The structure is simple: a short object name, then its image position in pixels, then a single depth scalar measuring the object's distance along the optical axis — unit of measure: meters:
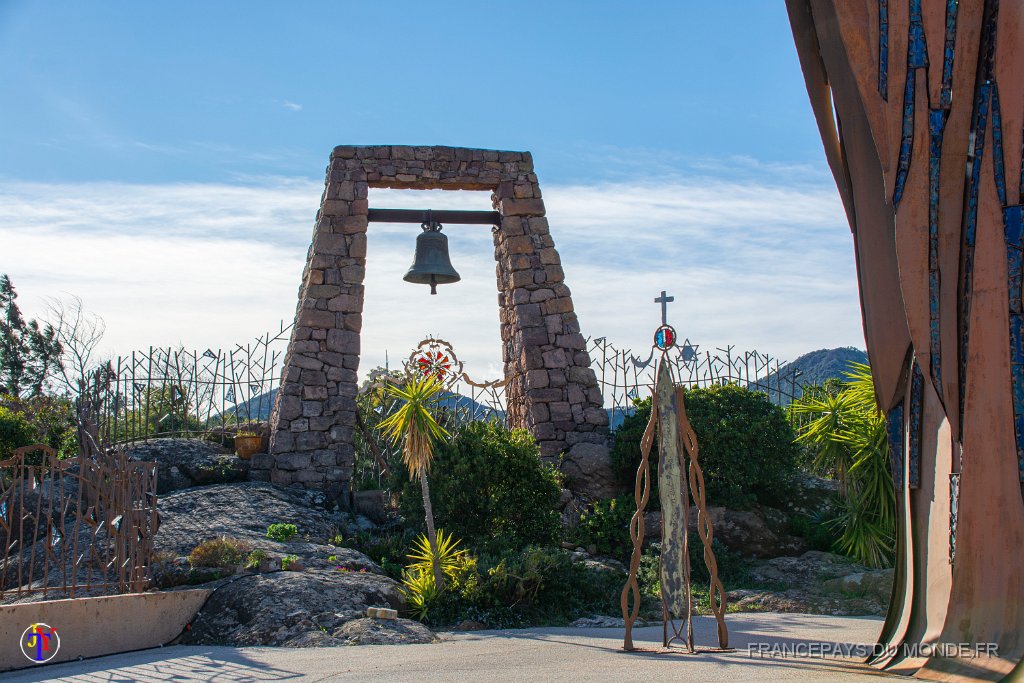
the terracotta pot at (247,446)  11.73
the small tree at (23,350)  20.72
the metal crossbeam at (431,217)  12.05
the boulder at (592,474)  11.59
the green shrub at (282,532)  9.36
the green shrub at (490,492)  10.38
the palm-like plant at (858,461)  10.87
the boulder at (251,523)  8.75
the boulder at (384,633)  6.68
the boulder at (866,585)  9.59
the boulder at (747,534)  10.99
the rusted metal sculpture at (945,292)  4.27
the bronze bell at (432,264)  11.23
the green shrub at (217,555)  8.20
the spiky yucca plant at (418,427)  8.68
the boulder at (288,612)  6.81
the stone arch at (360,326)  11.60
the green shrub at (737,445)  11.28
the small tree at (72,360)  17.26
